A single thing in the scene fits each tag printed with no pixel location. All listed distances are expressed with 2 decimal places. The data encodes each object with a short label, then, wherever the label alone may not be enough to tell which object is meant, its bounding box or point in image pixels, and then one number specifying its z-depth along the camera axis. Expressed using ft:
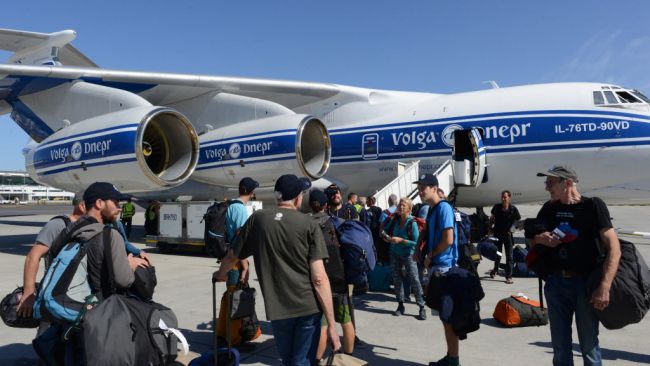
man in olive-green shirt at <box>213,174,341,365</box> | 9.08
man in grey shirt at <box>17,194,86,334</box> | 10.22
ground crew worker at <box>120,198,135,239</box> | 44.78
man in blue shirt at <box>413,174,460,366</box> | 12.57
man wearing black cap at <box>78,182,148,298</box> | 8.51
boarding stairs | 32.27
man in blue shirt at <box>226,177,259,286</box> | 14.39
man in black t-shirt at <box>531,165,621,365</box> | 9.52
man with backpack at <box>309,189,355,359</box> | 11.87
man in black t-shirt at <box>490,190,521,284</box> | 24.08
